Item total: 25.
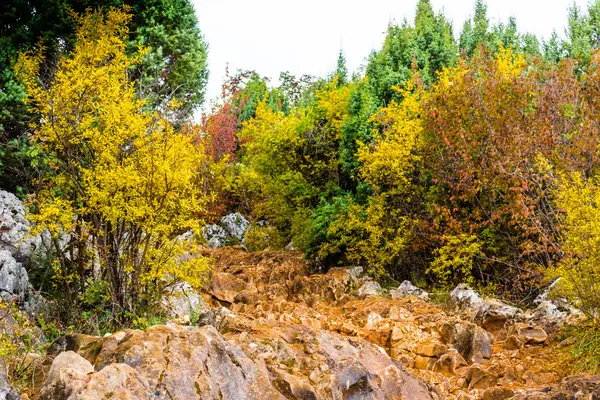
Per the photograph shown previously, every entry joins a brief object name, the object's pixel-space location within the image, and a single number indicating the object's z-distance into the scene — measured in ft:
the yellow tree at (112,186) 24.97
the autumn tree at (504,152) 36.42
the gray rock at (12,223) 28.02
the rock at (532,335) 28.75
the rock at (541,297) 33.98
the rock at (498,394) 22.03
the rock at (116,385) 12.37
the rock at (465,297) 35.55
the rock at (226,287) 41.04
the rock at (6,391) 12.48
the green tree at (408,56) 51.93
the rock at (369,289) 41.94
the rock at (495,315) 32.09
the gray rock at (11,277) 25.67
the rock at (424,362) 27.78
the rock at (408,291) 40.70
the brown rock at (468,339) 28.17
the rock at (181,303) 28.07
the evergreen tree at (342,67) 77.48
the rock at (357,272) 46.14
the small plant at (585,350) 23.34
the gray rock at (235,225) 76.88
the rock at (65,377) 12.51
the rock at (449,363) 26.89
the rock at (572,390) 17.99
